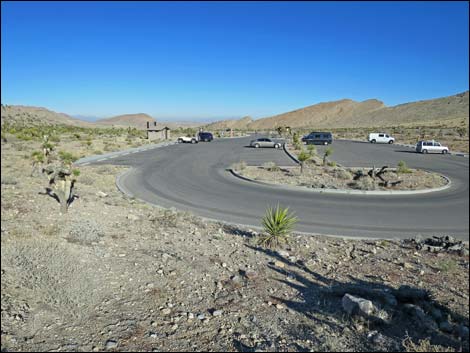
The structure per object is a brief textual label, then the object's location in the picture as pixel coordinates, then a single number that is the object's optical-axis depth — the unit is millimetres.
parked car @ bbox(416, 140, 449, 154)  35312
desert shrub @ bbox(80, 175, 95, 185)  15757
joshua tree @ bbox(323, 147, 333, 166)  23145
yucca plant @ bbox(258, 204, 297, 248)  8211
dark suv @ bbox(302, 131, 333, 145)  48562
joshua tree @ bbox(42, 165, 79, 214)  9789
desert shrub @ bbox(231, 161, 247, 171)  21734
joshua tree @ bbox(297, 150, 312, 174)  19636
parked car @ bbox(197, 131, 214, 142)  55294
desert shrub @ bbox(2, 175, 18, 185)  13348
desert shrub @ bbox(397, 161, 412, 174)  19723
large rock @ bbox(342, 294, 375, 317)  4758
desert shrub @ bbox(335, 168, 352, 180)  18875
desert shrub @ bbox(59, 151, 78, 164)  17609
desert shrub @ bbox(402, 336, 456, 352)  4051
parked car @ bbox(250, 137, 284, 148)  42594
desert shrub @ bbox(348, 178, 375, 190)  15645
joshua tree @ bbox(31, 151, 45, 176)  15550
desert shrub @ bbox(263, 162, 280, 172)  21769
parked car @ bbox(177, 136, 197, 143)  51094
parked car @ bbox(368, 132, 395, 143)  52219
